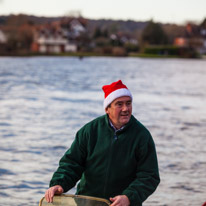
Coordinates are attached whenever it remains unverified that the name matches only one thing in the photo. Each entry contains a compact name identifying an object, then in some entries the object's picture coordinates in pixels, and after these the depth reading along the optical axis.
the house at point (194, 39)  137.00
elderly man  2.99
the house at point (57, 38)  123.53
